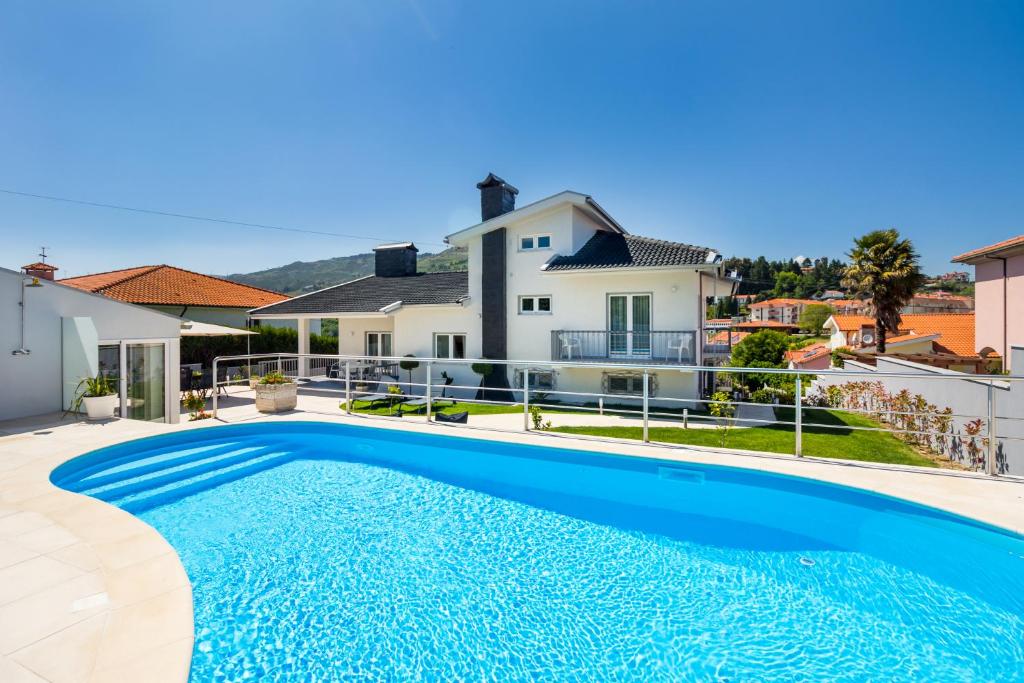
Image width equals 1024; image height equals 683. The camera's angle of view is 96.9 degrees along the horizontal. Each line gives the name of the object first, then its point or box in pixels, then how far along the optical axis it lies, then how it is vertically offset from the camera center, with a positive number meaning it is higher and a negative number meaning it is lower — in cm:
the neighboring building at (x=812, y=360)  3981 -174
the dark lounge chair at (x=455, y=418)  1026 -177
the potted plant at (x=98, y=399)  873 -111
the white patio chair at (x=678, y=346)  1590 -21
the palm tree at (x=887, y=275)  2603 +380
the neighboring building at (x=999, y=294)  1583 +172
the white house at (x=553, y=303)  1639 +158
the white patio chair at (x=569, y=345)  1753 -17
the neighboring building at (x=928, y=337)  2720 +26
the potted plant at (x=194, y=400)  1255 -170
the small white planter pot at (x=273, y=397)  1082 -134
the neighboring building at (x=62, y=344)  861 -6
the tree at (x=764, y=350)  1975 -42
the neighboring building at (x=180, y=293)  2248 +262
